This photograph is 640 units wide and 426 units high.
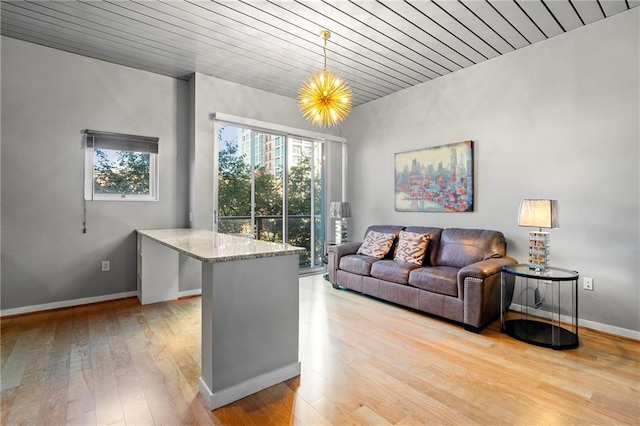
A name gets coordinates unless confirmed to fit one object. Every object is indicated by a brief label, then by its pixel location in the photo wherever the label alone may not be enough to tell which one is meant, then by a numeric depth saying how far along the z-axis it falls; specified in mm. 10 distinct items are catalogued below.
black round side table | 2625
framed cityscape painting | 3836
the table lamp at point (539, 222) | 2717
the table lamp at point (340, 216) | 4762
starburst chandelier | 2691
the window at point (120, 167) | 3609
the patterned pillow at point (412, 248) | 3705
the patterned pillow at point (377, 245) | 4086
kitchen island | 1808
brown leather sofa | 2878
